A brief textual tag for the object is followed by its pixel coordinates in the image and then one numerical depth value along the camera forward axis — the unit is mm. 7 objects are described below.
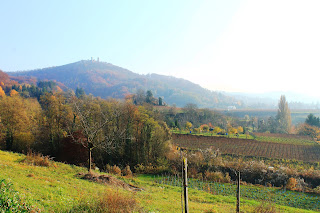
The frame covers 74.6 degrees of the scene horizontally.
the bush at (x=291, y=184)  21272
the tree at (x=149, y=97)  80369
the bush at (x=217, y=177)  23358
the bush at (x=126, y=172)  21544
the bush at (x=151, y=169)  26266
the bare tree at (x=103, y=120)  27153
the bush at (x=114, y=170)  20673
